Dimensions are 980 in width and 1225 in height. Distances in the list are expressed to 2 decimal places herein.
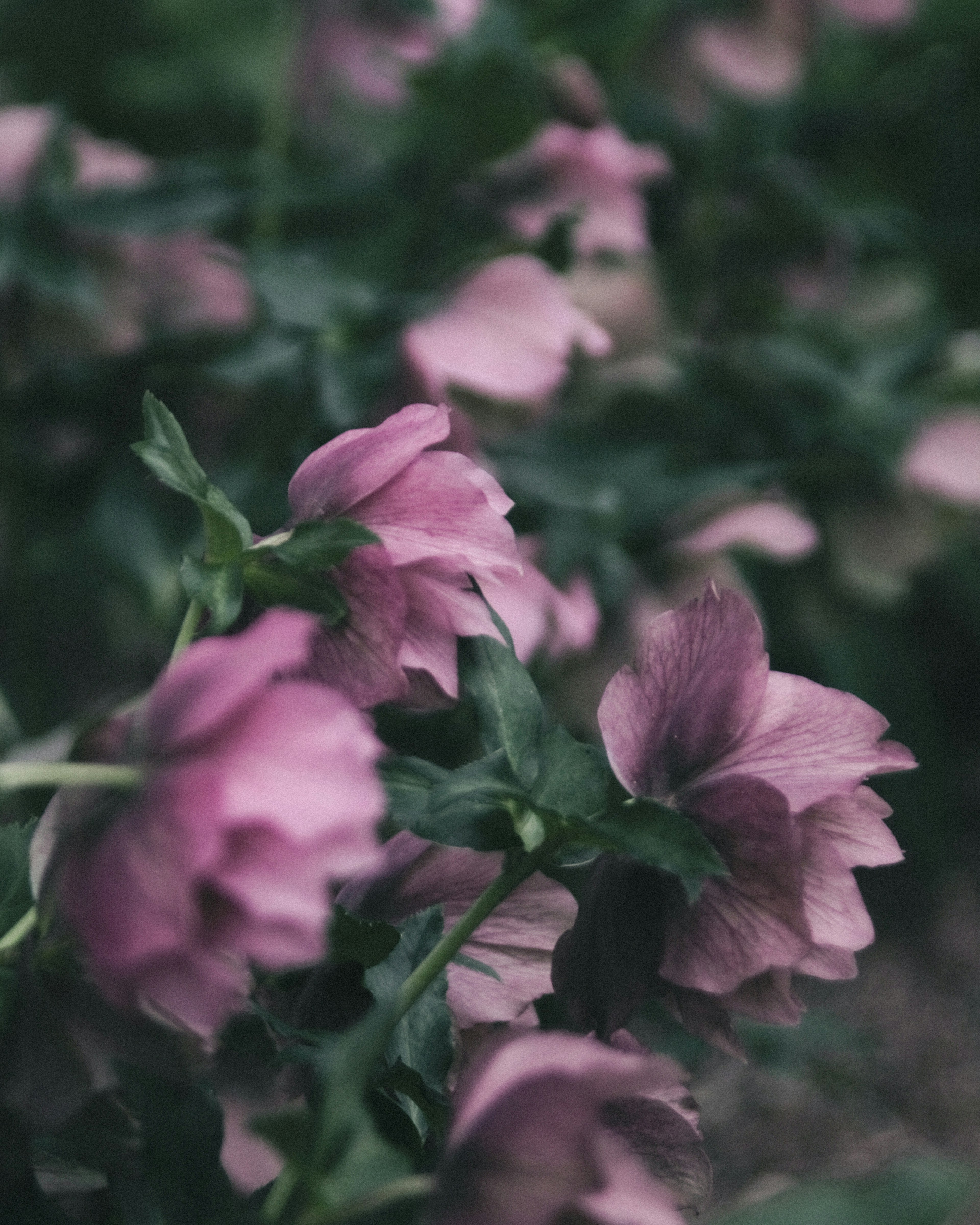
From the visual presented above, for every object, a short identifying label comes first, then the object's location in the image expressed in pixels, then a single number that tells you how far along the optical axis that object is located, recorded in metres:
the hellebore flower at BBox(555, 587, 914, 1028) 0.48
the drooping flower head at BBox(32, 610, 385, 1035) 0.43
